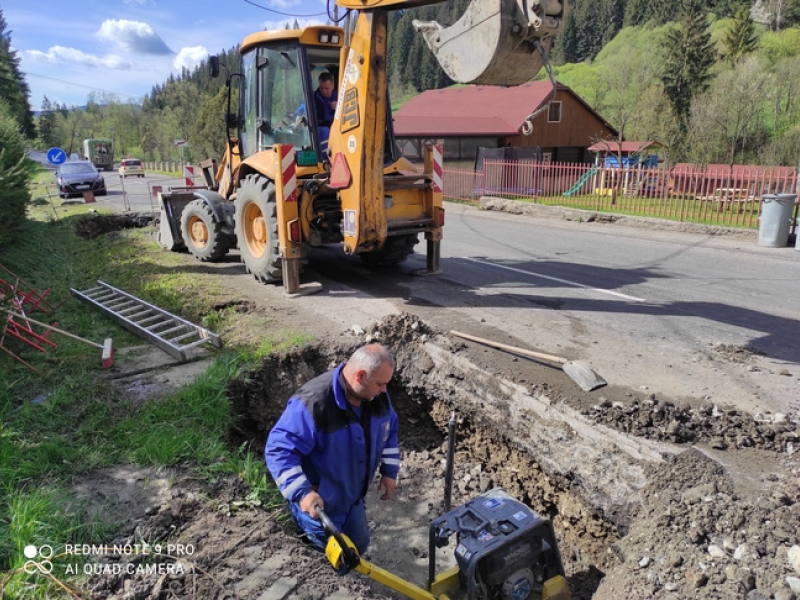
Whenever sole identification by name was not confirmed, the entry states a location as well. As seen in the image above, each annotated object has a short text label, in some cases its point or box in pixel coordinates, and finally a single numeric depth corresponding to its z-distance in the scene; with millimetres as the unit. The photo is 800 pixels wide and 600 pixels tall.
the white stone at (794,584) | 2504
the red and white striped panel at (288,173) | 6465
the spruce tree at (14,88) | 35500
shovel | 4371
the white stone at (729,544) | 2820
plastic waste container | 10828
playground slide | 16869
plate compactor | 2760
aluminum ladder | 5348
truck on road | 53969
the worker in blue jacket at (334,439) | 2719
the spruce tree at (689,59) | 37344
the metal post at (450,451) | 3527
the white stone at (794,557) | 2603
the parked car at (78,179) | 23016
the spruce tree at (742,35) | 41738
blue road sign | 16281
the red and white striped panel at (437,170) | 7211
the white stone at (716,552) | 2805
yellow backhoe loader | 5910
